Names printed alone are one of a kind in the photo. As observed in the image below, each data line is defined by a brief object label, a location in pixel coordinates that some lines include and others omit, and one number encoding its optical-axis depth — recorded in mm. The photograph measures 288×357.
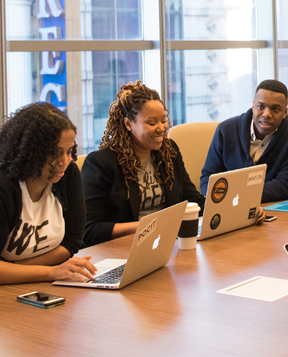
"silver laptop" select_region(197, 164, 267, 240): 2817
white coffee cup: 2728
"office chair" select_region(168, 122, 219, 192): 3958
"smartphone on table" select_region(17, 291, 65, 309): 2286
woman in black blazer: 3130
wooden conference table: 2058
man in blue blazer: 3689
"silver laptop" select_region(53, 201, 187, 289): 2382
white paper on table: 2314
